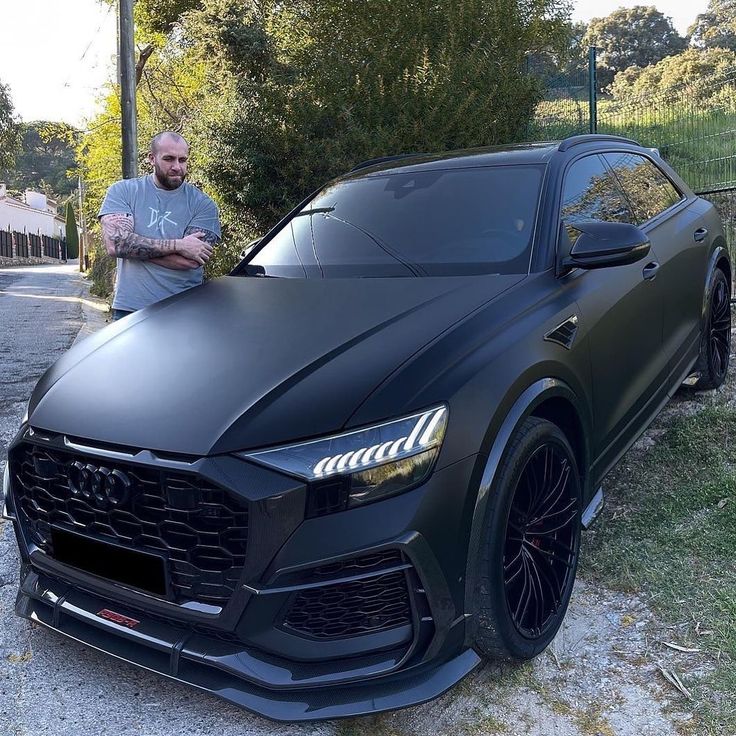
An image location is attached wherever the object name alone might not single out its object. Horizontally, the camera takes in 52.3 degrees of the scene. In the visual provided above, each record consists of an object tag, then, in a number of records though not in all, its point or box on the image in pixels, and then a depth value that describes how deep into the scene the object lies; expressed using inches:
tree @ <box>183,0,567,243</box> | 361.4
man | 150.4
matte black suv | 72.8
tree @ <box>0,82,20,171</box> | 1162.0
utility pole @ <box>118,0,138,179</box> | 443.8
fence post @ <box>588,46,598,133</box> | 340.5
